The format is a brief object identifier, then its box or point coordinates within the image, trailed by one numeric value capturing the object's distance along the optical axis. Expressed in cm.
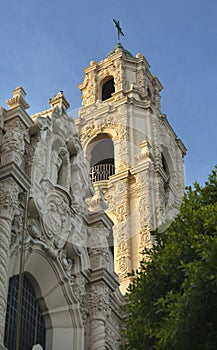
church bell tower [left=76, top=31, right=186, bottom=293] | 3158
